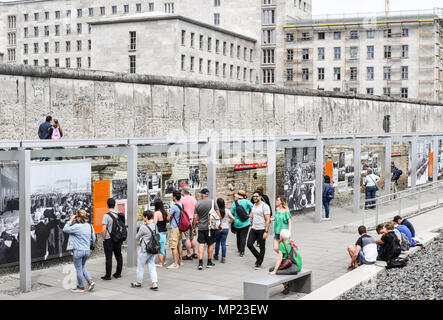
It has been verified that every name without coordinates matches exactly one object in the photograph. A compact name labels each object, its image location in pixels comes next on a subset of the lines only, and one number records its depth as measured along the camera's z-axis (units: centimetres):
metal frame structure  997
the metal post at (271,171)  1595
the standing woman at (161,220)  1110
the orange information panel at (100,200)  1175
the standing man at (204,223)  1166
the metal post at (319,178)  1777
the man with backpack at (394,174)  2288
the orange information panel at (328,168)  2006
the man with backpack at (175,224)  1155
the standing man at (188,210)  1218
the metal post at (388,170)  2212
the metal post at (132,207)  1170
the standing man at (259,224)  1178
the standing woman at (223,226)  1211
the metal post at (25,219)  983
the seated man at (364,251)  1135
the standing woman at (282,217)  1191
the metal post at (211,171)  1379
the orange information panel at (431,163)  2672
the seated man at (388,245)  1147
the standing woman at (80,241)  971
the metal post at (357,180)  1977
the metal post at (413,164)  2452
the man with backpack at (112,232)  1037
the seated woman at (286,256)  954
